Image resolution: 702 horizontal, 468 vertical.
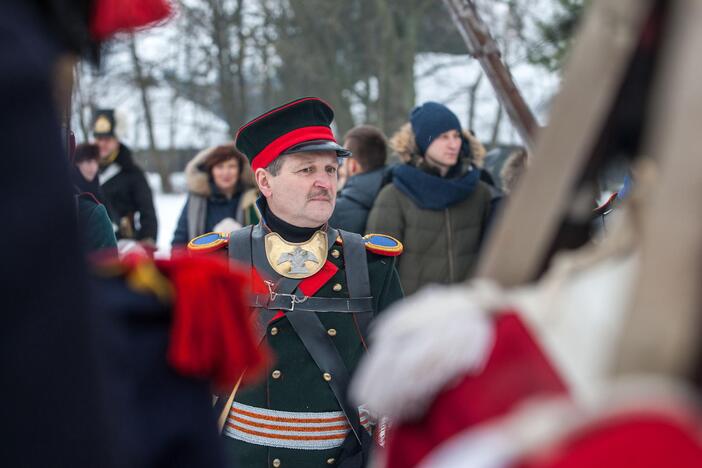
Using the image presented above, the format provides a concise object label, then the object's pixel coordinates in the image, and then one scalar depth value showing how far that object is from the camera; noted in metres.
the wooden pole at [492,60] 3.01
